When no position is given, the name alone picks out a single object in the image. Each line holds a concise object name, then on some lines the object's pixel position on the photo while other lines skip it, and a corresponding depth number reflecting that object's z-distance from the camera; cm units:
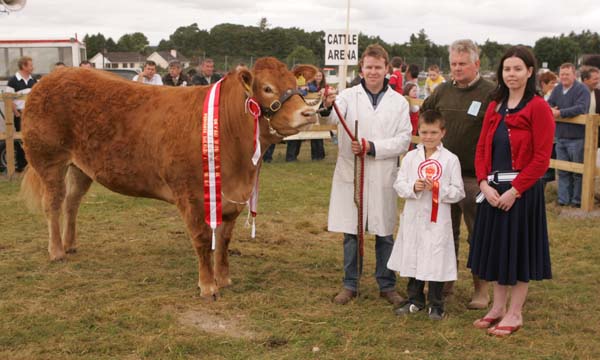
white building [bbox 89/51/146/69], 6194
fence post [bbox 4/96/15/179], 1074
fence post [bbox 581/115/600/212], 836
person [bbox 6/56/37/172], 1138
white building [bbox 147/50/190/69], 6425
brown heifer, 503
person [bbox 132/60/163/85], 1080
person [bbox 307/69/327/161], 1399
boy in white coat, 448
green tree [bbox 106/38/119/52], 7752
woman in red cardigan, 415
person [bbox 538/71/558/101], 1101
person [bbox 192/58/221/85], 1172
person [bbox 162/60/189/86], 1141
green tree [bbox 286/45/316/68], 3645
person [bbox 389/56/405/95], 1251
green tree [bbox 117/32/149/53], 7862
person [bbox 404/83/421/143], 1184
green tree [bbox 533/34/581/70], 5609
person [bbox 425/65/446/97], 1526
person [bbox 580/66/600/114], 908
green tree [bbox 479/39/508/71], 6419
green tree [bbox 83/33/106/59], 7261
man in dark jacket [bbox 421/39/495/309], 470
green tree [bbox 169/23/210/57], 5925
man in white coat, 482
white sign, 1183
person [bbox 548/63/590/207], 891
